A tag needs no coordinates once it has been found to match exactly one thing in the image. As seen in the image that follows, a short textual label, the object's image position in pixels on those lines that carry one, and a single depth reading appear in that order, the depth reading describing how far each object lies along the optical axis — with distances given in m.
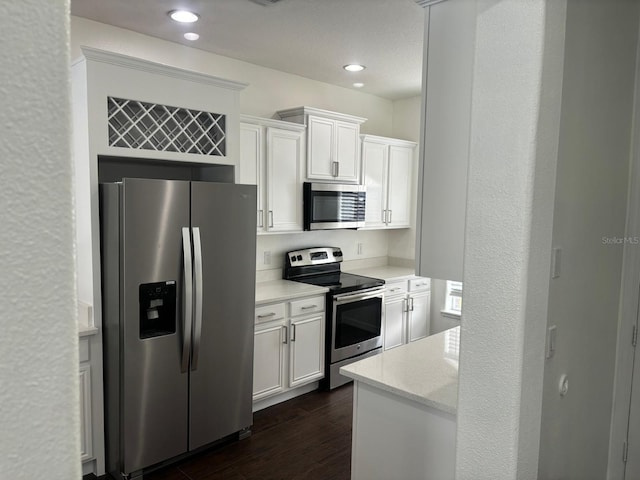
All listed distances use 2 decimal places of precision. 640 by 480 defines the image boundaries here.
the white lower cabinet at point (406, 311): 4.62
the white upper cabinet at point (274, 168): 3.70
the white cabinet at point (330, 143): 4.13
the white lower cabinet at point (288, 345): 3.55
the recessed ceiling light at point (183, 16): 2.85
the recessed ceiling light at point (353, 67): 3.97
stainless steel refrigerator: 2.62
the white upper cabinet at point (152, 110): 2.62
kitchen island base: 1.84
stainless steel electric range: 4.05
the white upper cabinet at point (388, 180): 4.77
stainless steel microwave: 4.13
